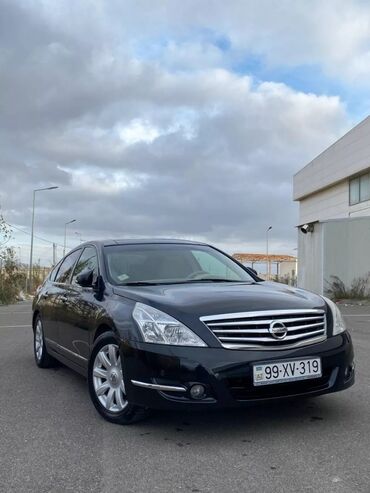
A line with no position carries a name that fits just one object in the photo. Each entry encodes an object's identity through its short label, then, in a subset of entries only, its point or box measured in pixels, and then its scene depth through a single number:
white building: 25.56
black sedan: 3.98
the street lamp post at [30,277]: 41.75
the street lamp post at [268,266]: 55.93
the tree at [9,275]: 26.94
